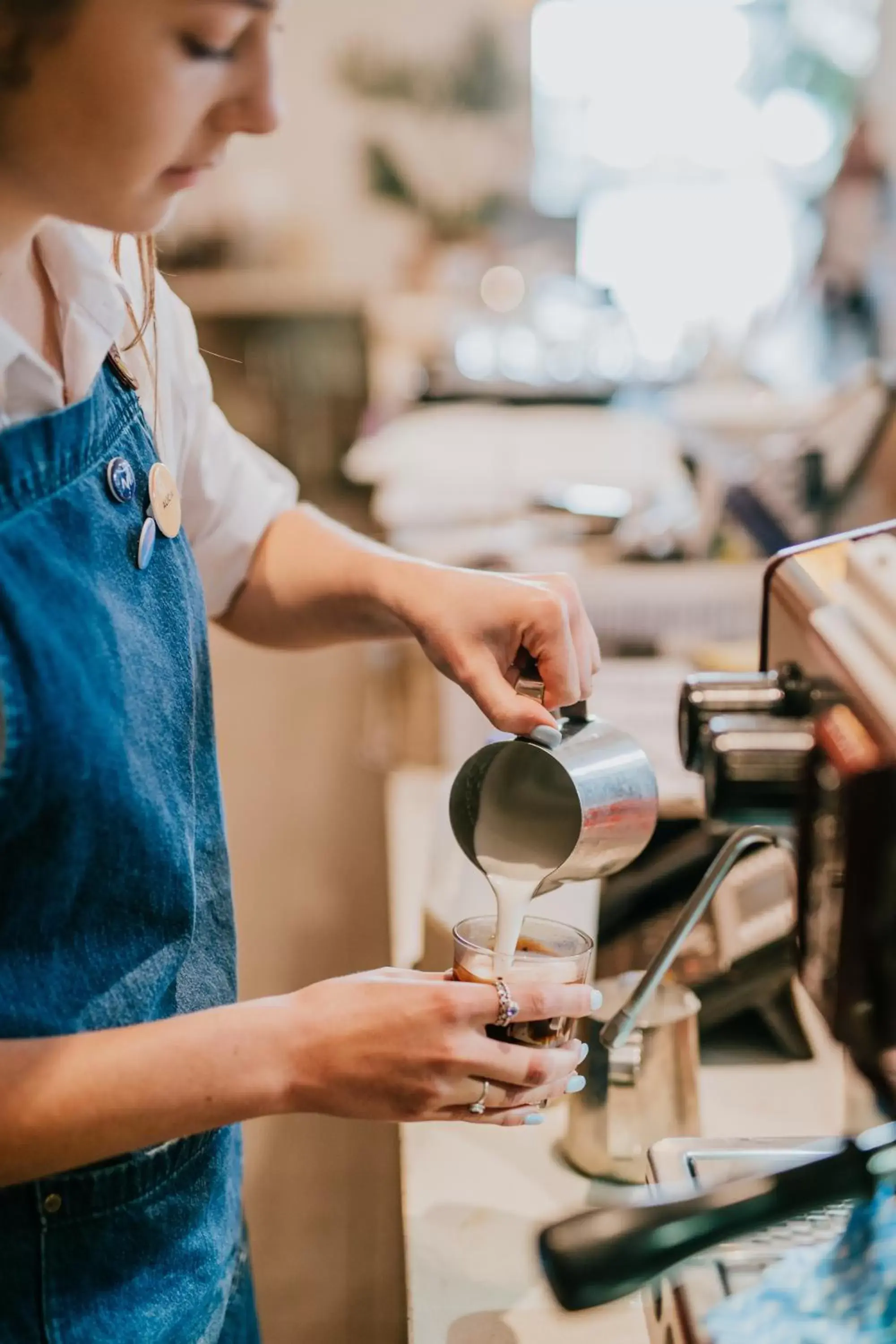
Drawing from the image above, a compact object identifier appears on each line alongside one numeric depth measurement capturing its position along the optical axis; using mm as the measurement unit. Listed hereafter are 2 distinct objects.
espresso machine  548
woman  665
